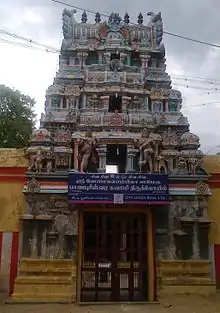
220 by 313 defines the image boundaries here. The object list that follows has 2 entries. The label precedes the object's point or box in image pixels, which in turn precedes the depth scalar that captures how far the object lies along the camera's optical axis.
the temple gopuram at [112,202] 7.88
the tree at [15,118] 17.07
